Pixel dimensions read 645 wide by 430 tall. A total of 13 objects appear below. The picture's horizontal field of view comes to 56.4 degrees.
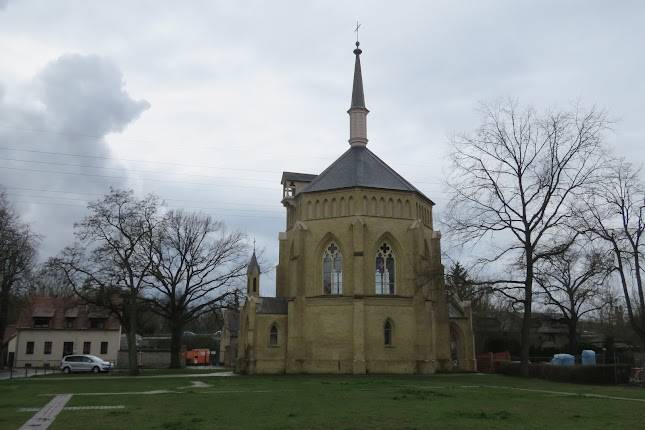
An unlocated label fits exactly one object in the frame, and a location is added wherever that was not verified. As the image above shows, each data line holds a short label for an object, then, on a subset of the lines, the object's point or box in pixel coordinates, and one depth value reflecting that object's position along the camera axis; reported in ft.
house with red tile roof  206.39
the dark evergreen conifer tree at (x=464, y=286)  108.27
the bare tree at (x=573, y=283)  111.24
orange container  243.81
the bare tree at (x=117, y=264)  128.98
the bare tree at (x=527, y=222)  109.09
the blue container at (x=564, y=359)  133.14
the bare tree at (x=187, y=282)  160.86
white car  154.40
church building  129.49
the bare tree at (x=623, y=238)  108.27
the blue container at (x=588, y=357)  135.74
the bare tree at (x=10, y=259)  125.70
